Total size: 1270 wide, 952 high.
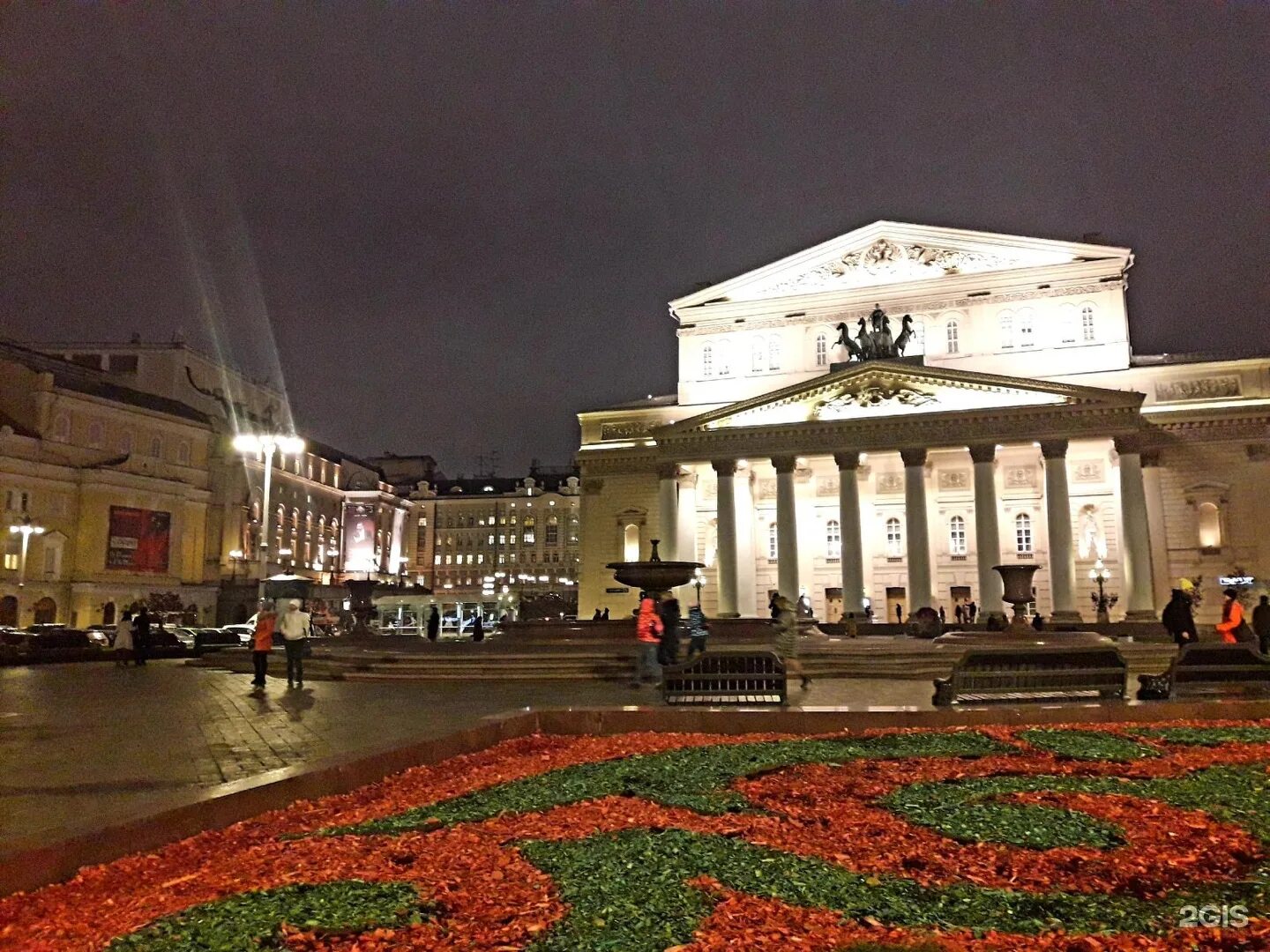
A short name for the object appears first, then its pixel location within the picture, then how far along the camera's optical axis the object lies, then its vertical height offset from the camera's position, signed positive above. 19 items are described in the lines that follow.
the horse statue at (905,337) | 38.09 +11.07
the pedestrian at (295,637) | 16.86 -0.83
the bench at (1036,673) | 12.31 -1.20
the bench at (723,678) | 12.84 -1.27
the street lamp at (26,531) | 43.53 +3.47
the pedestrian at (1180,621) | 17.50 -0.64
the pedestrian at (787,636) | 19.53 -1.03
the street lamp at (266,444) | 28.69 +5.17
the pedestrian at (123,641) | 27.41 -1.44
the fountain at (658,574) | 18.53 +0.39
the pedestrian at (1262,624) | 16.72 -0.71
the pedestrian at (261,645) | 17.77 -1.01
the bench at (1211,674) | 12.54 -1.23
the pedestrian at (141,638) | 25.92 -1.23
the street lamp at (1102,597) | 34.56 -0.32
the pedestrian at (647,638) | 15.27 -0.80
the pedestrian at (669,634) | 17.22 -0.81
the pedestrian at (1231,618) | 14.88 -0.51
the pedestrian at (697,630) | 18.88 -0.87
